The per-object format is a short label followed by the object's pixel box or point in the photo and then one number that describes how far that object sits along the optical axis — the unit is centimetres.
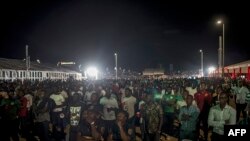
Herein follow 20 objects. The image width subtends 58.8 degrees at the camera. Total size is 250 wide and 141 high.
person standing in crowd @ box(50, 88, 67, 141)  671
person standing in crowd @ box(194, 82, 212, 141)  736
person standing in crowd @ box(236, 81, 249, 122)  863
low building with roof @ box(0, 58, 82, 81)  2436
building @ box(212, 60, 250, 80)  2356
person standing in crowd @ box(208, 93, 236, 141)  445
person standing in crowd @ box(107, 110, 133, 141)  474
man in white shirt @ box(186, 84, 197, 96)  895
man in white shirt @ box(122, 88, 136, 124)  706
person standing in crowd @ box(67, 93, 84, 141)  472
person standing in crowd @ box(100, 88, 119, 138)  662
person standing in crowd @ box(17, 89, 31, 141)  761
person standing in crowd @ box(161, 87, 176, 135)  757
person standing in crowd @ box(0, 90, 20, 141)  661
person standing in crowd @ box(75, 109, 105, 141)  448
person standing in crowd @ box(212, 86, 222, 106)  868
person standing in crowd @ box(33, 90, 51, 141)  682
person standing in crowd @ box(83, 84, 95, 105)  876
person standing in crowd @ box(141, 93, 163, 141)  537
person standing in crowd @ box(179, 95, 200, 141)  504
